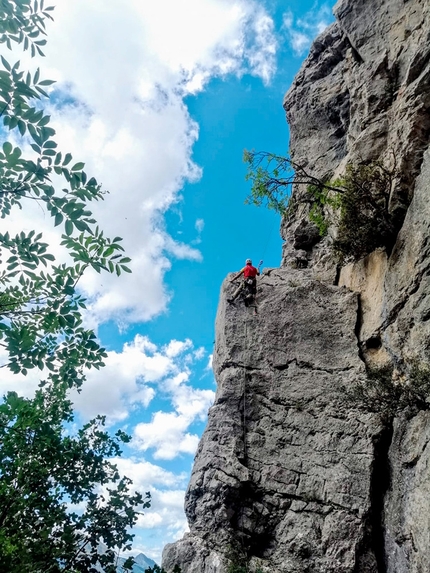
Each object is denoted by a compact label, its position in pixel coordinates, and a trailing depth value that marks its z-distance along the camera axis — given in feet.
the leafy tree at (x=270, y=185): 43.86
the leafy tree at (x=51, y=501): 15.48
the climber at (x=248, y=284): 44.91
